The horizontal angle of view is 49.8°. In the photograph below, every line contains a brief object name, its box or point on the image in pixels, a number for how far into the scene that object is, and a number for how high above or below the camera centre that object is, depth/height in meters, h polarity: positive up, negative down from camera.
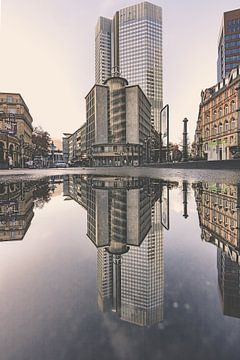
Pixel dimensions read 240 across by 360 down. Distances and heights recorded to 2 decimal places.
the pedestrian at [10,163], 48.97 +1.37
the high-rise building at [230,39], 84.81 +43.74
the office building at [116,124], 85.50 +15.80
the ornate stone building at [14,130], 53.09 +10.17
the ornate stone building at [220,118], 42.16 +9.75
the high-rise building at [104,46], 138.38 +66.30
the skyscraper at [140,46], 124.00 +60.68
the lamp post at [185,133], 26.17 +3.78
